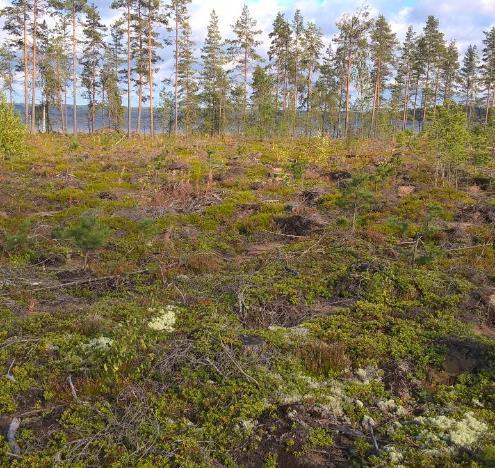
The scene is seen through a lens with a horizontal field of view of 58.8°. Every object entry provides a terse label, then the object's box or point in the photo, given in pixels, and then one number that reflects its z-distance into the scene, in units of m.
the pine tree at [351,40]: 38.09
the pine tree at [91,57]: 44.47
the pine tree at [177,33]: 38.62
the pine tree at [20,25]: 35.91
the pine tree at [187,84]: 41.00
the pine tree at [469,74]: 58.25
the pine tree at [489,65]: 52.31
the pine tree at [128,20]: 37.88
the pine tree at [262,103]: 36.03
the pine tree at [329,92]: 48.60
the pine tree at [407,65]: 50.09
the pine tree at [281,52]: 44.44
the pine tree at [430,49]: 47.72
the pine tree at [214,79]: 44.22
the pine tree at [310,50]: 43.69
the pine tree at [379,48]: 43.16
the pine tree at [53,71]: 44.50
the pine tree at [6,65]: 41.28
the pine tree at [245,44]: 40.72
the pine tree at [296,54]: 43.78
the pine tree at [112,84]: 49.19
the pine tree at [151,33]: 38.38
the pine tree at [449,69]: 52.08
